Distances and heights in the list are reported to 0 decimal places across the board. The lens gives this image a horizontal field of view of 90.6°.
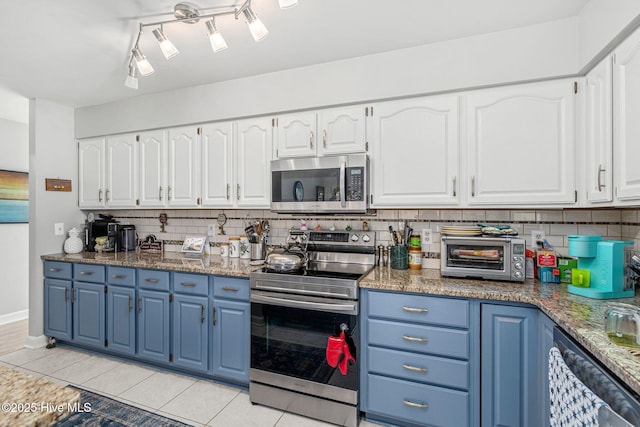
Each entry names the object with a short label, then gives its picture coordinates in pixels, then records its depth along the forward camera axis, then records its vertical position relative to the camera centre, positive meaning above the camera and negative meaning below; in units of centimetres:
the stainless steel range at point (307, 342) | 198 -87
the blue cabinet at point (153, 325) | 259 -96
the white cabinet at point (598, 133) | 162 +42
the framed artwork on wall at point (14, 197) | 370 +17
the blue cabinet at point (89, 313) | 288 -96
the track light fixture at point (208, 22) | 161 +103
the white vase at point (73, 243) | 331 -34
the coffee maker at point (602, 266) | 160 -28
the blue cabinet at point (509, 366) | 166 -84
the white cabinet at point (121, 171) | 320 +40
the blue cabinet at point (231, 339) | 230 -95
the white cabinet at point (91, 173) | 337 +40
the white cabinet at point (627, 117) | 142 +44
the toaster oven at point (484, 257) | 194 -30
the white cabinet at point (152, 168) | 305 +41
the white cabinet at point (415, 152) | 213 +41
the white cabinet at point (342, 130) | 233 +61
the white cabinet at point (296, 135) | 247 +61
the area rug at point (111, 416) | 203 -136
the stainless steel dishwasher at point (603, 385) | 90 -57
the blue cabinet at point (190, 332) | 244 -95
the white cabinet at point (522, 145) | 190 +41
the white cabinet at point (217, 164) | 277 +42
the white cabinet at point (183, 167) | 291 +41
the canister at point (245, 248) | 289 -34
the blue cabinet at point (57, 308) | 304 -96
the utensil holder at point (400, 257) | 238 -35
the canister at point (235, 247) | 297 -34
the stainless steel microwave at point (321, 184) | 226 +20
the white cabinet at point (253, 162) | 263 +41
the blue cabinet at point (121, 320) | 273 -96
